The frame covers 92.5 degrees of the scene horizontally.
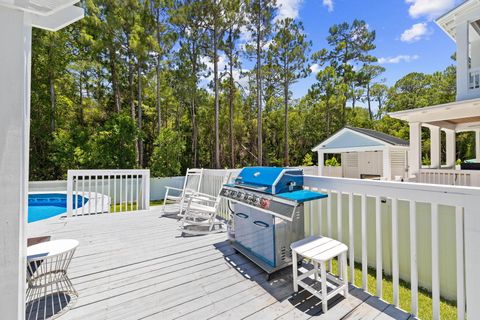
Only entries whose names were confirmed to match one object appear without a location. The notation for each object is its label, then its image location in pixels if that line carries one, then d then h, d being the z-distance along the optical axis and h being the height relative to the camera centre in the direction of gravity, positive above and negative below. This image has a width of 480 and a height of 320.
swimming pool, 6.73 -1.36
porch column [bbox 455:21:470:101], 6.09 +2.70
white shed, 8.55 +0.40
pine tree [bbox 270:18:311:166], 14.61 +7.27
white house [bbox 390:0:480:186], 5.50 +1.31
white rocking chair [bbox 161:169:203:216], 4.90 -0.56
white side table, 1.93 -1.25
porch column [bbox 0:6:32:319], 1.12 +0.05
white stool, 1.94 -0.82
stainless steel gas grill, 2.32 -0.56
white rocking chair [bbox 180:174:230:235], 4.06 -1.06
